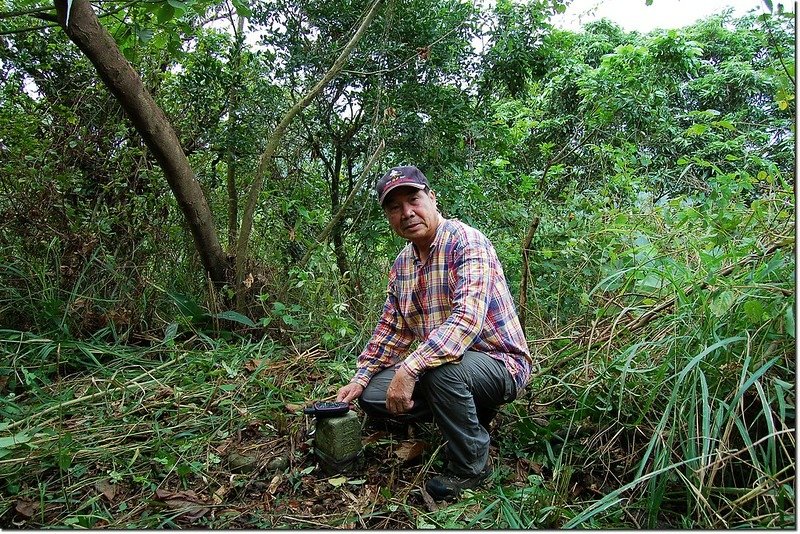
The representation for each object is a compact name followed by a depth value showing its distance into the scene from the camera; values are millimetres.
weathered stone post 2055
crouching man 1965
